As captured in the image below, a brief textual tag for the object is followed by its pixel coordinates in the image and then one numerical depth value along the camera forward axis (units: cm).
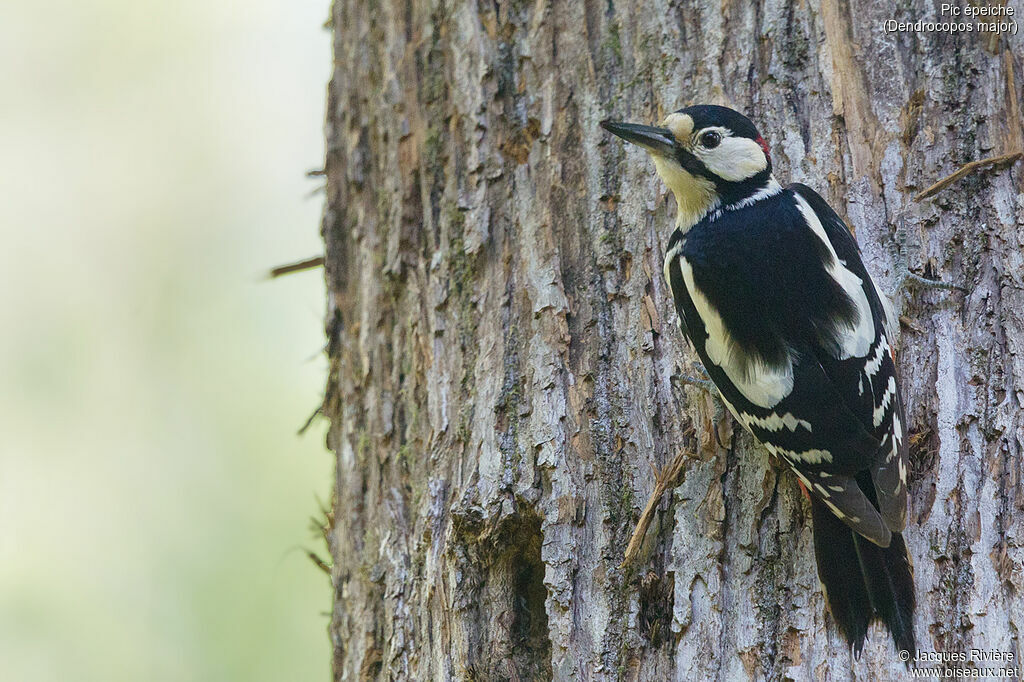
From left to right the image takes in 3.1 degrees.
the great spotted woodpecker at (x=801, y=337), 701
